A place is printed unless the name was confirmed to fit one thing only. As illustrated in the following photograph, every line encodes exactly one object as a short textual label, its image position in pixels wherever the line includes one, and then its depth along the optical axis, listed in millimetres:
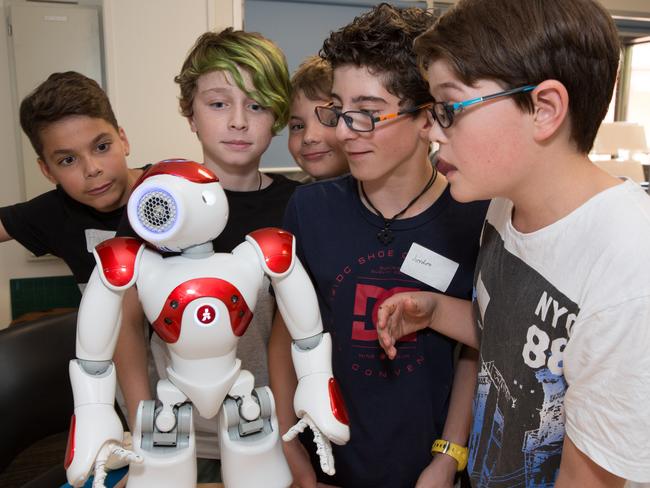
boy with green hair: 1174
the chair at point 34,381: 1376
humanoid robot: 803
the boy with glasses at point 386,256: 1047
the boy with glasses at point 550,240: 660
